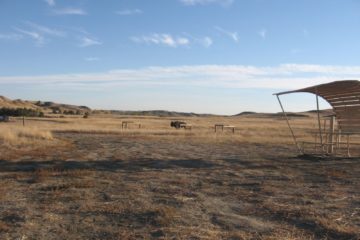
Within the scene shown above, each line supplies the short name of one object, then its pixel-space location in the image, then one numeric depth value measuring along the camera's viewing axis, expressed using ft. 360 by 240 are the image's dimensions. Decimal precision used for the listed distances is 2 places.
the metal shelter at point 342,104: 59.82
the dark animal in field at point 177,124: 160.97
